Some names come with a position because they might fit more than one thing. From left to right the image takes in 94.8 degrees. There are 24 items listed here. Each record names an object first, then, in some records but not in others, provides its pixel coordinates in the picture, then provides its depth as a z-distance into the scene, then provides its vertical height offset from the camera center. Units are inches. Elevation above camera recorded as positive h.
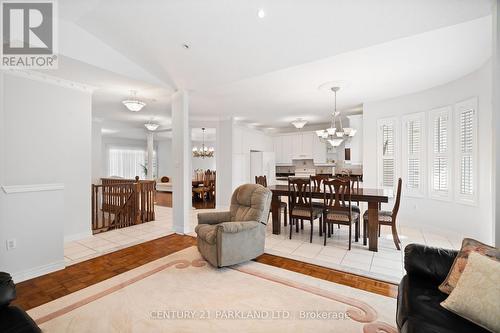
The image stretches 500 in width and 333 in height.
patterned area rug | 71.5 -49.5
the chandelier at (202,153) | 393.4 +21.9
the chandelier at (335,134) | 177.9 +24.5
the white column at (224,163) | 260.2 +3.0
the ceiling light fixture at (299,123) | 256.1 +47.3
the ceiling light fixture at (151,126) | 256.5 +44.7
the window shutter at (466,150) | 146.6 +10.1
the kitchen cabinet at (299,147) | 294.8 +24.3
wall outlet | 96.9 -32.9
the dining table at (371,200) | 129.5 -20.2
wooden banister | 180.5 -31.4
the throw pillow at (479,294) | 46.8 -28.0
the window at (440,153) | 165.2 +8.8
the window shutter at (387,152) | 196.9 +11.0
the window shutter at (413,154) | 181.8 +9.2
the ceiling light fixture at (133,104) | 168.7 +45.9
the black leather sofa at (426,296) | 47.1 -32.7
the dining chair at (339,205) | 131.7 -23.7
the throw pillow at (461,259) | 56.2 -24.3
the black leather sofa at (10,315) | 45.0 -31.7
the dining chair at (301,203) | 147.0 -25.1
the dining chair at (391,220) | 133.7 -32.4
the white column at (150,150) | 354.7 +24.6
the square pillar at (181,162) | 167.0 +2.7
